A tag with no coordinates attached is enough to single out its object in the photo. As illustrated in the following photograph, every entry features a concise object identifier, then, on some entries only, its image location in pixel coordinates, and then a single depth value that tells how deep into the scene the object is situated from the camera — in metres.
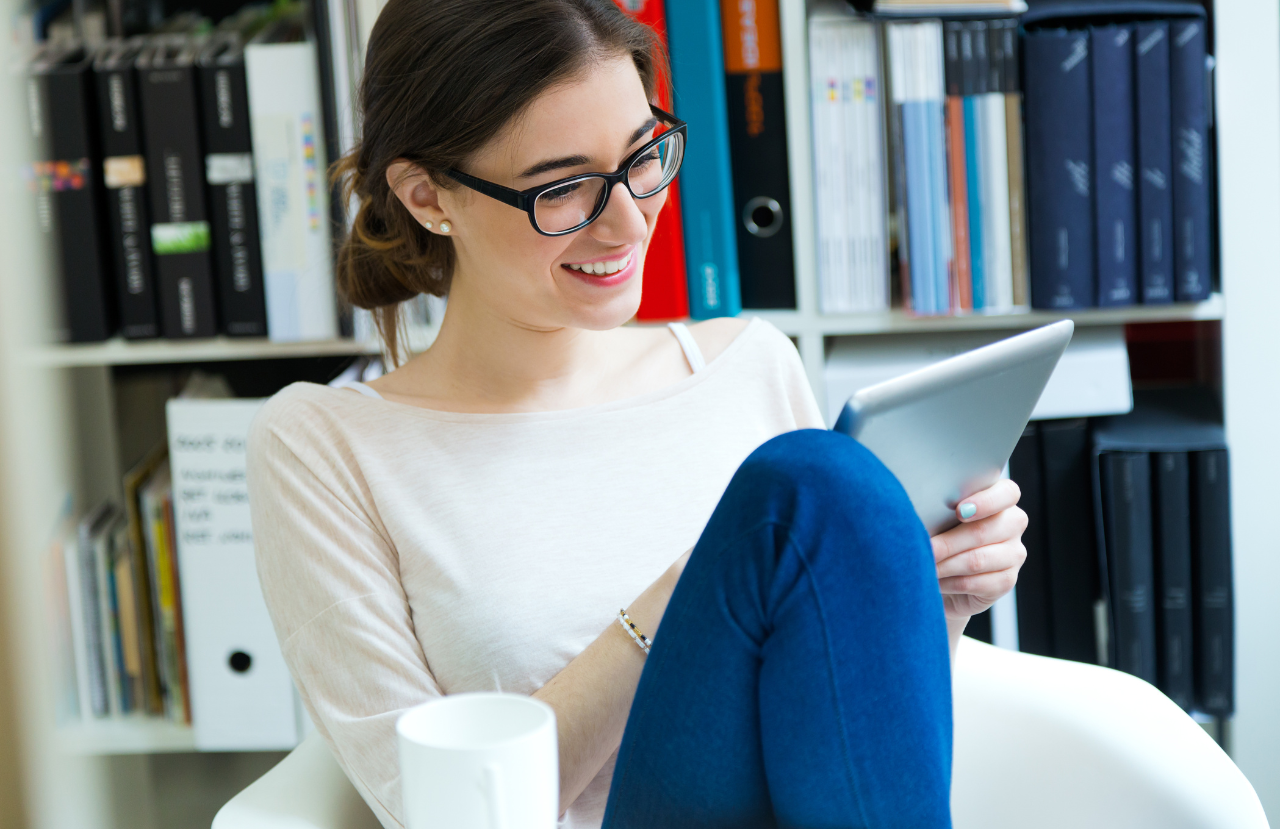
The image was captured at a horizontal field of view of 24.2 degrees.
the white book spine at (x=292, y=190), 2.97
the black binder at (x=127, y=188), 2.98
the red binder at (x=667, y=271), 2.98
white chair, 2.55
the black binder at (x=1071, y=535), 2.99
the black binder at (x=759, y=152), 2.94
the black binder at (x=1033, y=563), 3.00
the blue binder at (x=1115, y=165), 2.90
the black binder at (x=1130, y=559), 2.96
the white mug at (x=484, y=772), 1.63
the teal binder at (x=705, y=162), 2.93
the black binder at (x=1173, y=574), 2.96
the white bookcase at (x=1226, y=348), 2.90
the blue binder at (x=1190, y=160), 2.89
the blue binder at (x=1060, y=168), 2.90
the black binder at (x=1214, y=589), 2.95
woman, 2.38
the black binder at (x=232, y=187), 2.97
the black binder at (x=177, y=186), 2.97
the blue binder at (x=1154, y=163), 2.89
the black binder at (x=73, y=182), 2.98
